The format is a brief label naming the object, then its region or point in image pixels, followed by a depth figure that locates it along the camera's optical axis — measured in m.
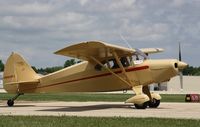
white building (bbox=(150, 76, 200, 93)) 103.00
